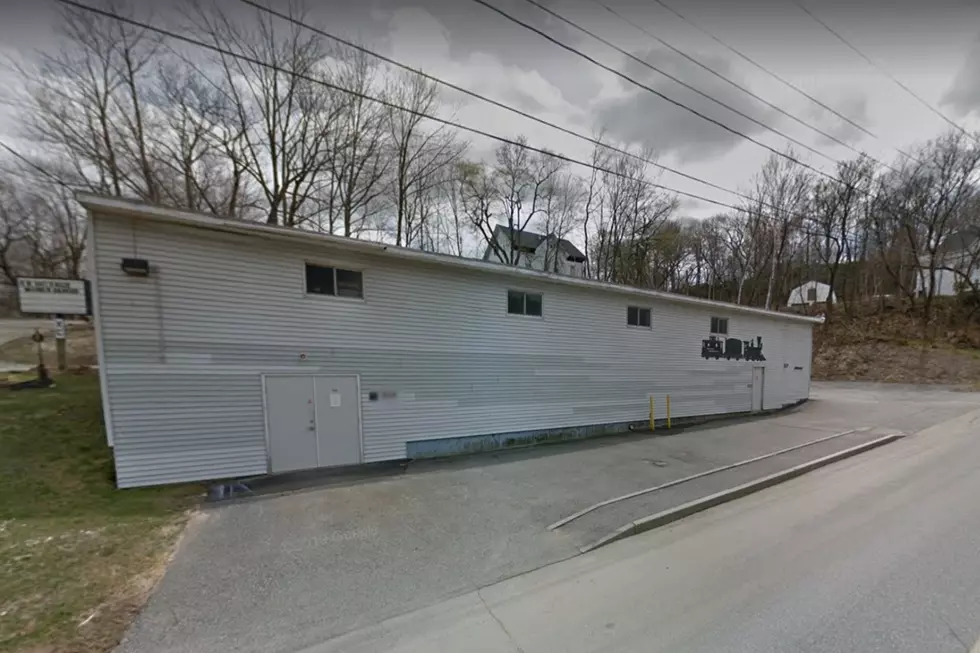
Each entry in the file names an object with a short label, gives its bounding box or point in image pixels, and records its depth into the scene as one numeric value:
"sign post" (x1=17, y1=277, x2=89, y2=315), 8.92
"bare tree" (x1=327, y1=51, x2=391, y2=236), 17.70
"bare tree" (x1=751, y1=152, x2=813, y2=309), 29.01
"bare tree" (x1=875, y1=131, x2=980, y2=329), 27.02
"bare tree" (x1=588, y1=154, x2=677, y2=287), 27.95
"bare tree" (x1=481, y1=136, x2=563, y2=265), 26.33
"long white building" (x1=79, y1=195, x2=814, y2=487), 6.17
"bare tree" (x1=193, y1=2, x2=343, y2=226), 16.61
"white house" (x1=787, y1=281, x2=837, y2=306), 38.69
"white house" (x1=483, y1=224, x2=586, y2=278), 28.82
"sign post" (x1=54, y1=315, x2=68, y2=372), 12.51
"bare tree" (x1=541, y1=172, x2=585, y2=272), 27.77
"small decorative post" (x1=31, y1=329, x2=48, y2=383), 11.27
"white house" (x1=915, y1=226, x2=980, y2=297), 28.61
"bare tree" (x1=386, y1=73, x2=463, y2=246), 19.59
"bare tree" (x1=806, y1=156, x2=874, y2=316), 30.84
